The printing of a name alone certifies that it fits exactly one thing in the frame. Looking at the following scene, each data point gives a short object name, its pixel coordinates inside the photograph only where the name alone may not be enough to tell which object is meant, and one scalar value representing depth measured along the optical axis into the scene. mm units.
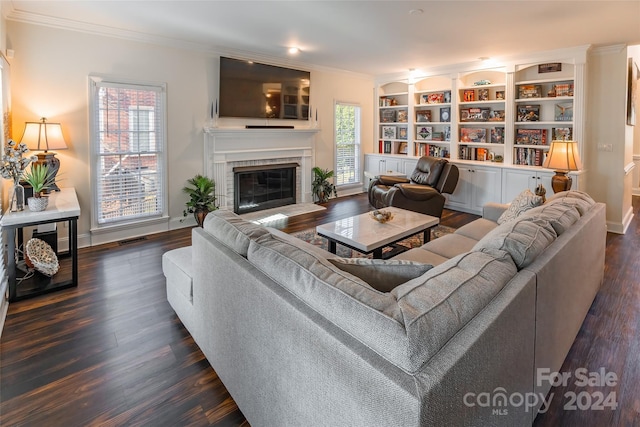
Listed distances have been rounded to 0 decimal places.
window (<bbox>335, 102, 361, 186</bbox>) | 7395
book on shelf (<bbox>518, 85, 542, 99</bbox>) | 5672
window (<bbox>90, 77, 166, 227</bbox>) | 4359
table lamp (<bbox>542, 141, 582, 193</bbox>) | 4469
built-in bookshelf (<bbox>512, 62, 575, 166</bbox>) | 5406
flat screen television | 5375
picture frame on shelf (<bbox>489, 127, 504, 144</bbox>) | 6172
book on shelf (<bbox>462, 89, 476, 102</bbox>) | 6410
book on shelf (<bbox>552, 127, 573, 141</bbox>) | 5402
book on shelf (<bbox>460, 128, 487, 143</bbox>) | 6418
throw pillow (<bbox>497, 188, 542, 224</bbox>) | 2992
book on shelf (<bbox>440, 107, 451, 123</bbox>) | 6793
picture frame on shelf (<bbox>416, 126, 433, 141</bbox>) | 7229
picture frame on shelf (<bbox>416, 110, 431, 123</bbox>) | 7191
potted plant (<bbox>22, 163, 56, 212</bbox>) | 3084
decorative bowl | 3850
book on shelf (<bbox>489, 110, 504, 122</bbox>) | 6148
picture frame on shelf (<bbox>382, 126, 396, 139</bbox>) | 7852
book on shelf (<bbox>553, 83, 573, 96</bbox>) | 5341
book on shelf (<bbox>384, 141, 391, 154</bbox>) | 8008
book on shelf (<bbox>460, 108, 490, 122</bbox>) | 6324
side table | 2906
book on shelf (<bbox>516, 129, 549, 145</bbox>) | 5730
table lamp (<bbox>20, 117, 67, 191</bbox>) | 3653
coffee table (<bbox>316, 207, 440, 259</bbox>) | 3266
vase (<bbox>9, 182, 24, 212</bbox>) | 3091
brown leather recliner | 5332
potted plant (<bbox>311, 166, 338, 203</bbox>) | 6816
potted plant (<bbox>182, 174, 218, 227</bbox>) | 5113
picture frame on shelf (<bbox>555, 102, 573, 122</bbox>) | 5396
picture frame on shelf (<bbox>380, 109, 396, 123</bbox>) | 7852
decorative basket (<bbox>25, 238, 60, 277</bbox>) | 3246
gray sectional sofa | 979
